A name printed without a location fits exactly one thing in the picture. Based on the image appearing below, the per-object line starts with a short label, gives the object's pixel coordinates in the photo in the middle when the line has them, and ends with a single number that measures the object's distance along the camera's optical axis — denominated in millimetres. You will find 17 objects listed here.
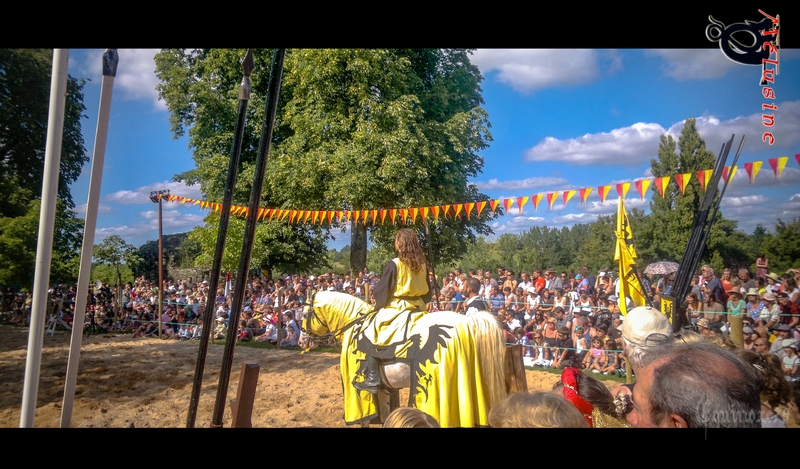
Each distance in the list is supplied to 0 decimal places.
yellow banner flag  4309
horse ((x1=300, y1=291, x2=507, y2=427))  3426
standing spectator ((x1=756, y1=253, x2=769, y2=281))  6145
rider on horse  3781
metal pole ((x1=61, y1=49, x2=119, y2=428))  2170
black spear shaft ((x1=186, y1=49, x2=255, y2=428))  2105
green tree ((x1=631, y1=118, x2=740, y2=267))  10312
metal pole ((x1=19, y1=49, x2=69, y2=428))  1972
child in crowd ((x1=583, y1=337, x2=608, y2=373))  6500
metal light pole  9781
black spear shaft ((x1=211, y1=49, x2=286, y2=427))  2064
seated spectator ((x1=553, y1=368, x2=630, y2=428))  1947
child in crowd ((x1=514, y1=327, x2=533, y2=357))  7285
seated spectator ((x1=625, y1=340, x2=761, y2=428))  1104
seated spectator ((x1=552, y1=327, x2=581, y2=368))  6797
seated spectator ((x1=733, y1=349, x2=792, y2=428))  2088
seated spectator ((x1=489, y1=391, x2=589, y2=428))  1350
